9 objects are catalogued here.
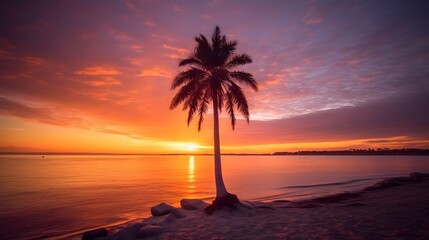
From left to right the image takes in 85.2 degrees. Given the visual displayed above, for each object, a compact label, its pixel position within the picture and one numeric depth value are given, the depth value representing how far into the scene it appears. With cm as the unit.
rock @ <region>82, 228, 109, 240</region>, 1303
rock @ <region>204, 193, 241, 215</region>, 1664
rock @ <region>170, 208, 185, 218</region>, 1628
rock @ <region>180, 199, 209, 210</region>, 1860
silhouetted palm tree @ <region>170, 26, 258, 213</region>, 1788
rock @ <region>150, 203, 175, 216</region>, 1771
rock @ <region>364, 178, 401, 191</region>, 2795
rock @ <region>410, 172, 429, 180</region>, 3346
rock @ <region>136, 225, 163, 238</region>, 1198
